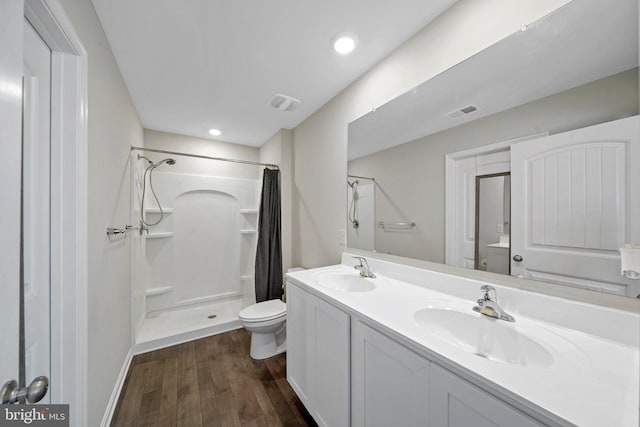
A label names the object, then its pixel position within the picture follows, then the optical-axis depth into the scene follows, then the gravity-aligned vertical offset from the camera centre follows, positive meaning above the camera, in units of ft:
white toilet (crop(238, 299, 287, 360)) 6.54 -3.37
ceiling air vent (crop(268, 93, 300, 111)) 6.60 +3.42
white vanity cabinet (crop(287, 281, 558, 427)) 2.12 -2.11
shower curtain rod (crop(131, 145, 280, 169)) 9.07 +1.98
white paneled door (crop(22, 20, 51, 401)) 2.63 +0.16
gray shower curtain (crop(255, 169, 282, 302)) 8.65 -1.17
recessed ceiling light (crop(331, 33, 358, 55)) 4.49 +3.54
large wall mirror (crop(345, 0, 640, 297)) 2.57 +0.87
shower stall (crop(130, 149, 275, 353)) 8.27 -1.60
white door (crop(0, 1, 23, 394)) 1.48 +0.25
